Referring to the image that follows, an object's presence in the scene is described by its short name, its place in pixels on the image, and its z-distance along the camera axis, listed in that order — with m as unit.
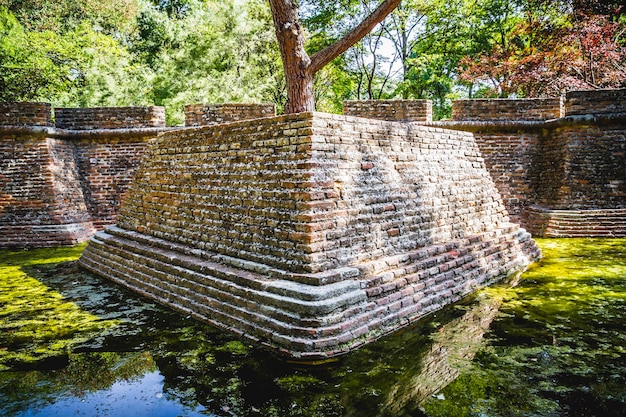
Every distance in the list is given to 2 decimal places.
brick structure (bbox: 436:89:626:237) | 8.38
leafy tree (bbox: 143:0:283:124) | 14.12
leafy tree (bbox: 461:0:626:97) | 11.54
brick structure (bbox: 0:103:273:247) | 8.91
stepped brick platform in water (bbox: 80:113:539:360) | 3.69
